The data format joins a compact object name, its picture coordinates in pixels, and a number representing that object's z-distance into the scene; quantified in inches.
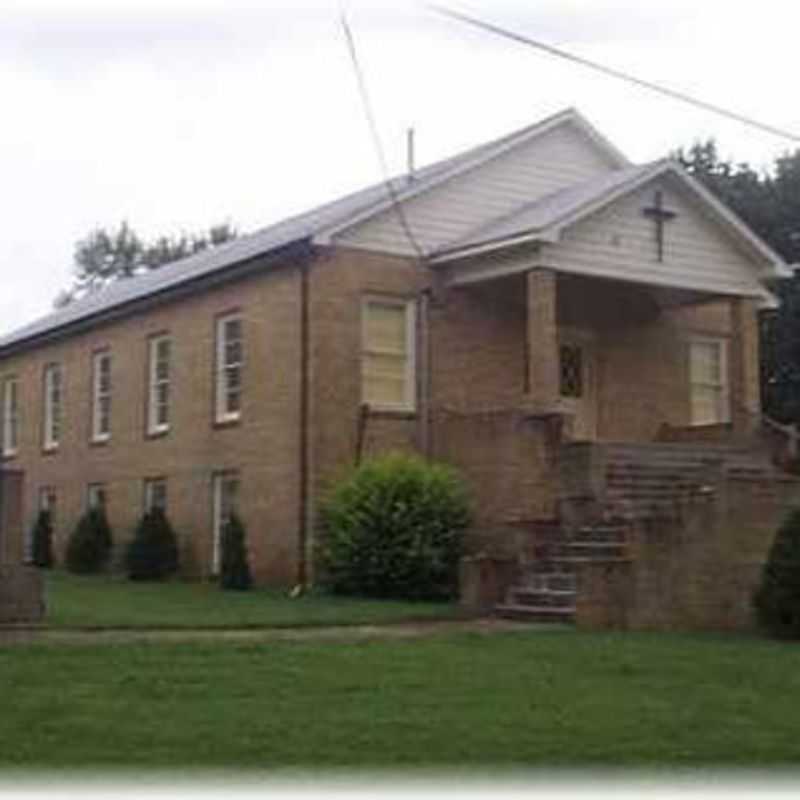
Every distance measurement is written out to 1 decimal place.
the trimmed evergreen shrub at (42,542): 1338.6
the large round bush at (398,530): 880.3
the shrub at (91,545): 1228.5
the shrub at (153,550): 1115.9
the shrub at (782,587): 695.1
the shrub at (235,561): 1004.6
